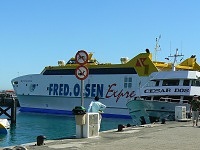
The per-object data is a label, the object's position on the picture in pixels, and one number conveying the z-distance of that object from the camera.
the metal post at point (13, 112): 35.88
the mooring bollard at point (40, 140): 11.05
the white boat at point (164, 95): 26.17
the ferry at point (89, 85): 43.81
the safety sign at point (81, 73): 12.09
